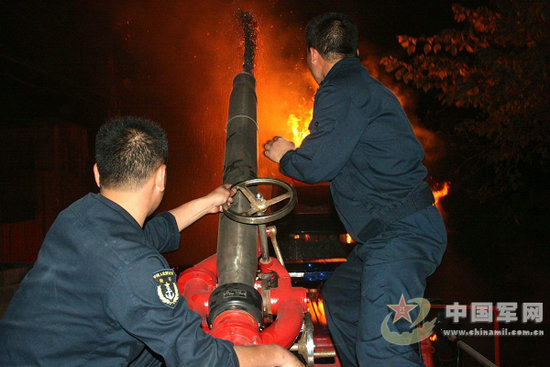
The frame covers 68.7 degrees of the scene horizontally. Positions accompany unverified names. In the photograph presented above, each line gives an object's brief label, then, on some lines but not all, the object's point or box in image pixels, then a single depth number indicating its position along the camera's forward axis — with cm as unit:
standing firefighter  229
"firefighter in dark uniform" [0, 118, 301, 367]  160
